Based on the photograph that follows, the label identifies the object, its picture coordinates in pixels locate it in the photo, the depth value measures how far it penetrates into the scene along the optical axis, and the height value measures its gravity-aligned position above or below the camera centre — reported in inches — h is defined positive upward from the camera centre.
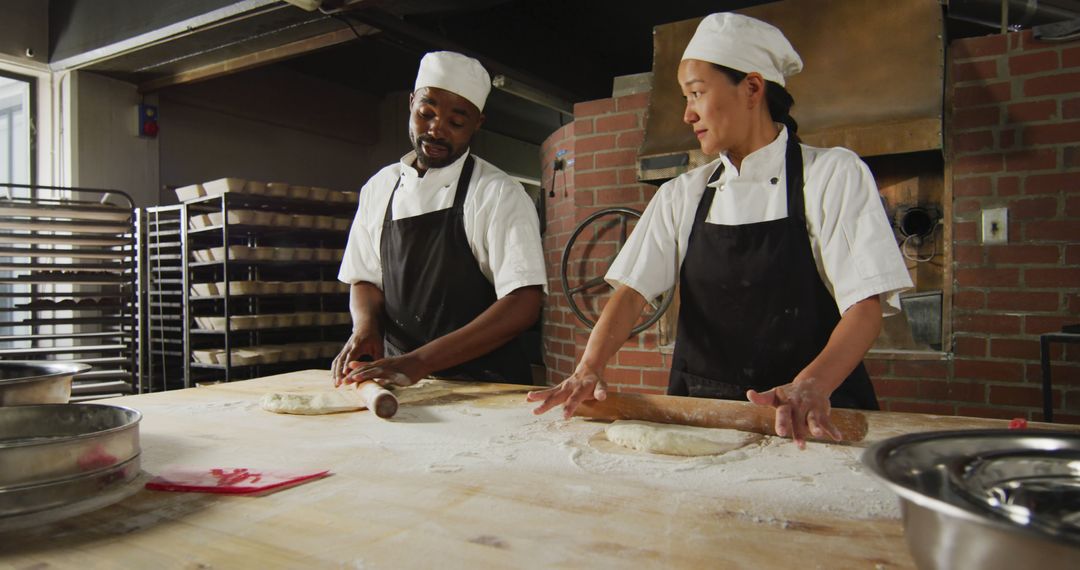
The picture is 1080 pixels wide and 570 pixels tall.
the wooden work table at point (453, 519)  26.9 -10.8
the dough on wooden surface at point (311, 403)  55.7 -9.9
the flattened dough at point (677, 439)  41.8 -10.2
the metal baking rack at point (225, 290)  169.6 -0.7
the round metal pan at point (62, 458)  28.4 -8.1
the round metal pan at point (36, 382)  42.7 -6.4
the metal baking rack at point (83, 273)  141.6 +3.5
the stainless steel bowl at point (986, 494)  16.3 -6.6
